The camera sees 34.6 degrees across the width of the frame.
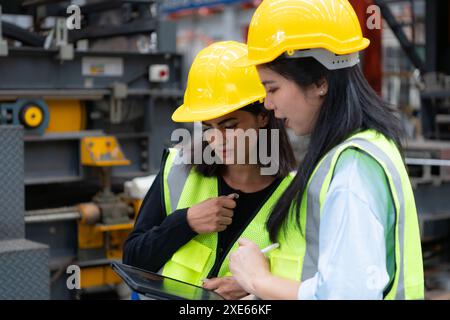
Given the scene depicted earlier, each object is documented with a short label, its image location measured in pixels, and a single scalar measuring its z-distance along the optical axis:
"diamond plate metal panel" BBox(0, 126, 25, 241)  3.25
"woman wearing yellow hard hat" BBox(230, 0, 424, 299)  1.48
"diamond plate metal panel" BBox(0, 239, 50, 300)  3.13
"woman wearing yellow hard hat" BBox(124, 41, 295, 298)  2.23
